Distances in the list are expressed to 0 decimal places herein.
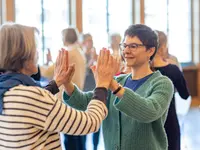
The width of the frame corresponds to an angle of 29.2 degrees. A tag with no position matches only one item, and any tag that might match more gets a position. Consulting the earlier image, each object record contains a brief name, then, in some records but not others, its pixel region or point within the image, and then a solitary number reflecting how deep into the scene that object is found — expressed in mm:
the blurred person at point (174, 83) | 2535
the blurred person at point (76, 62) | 3857
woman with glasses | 1598
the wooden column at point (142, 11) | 8367
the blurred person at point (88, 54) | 4441
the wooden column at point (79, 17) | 7508
